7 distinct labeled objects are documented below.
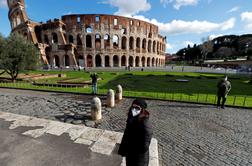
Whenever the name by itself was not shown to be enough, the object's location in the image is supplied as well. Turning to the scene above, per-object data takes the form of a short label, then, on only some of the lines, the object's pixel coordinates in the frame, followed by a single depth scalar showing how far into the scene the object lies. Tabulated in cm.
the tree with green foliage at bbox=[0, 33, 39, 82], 1492
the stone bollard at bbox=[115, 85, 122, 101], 910
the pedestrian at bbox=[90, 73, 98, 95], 1031
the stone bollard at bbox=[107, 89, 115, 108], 780
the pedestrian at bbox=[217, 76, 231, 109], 748
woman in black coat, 232
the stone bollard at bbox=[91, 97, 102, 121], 592
